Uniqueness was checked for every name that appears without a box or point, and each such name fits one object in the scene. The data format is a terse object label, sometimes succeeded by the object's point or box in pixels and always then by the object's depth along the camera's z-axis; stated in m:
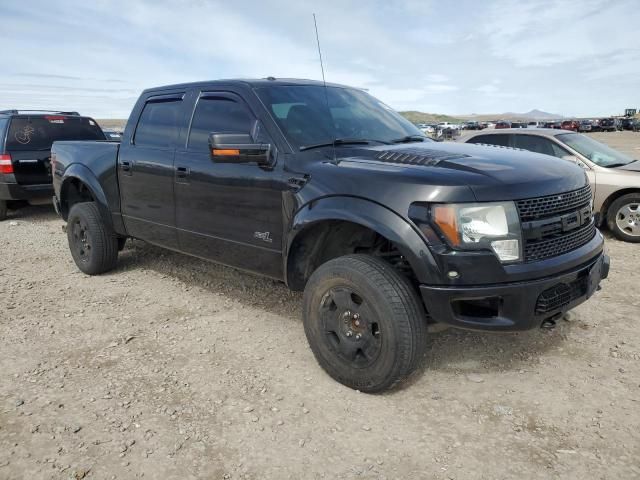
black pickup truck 2.57
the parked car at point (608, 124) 47.32
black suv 8.17
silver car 6.59
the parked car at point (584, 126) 46.47
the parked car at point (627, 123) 48.16
